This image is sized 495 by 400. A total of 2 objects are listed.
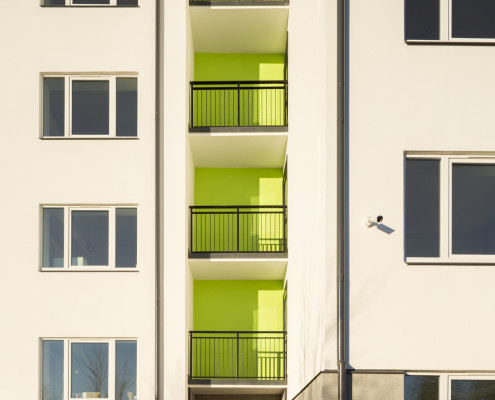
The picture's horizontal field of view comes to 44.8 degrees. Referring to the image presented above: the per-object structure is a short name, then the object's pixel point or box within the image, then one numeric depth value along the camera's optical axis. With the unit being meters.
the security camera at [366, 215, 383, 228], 7.43
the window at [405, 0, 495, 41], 8.18
